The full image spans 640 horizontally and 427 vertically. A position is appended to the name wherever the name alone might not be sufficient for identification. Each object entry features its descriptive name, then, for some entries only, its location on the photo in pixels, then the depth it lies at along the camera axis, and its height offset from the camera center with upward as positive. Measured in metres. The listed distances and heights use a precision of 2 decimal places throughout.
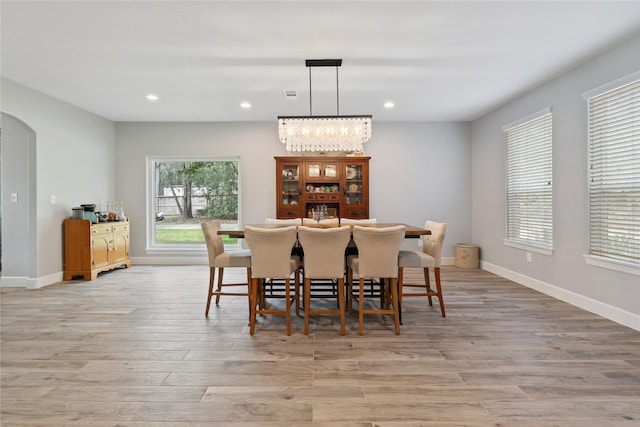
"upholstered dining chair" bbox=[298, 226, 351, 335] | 2.66 -0.35
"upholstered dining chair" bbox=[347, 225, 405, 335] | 2.69 -0.35
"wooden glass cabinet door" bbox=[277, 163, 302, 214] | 5.39 +0.45
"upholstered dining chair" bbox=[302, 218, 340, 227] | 3.62 -0.11
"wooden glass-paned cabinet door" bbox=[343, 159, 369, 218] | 5.42 +0.38
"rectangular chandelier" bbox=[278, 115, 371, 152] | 3.86 +0.96
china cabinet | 5.36 +0.43
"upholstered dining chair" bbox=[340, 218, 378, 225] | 3.86 -0.11
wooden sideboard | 4.65 -0.49
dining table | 3.05 -0.18
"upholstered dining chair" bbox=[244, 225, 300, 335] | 2.72 -0.36
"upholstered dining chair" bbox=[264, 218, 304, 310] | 3.21 -0.32
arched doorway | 4.25 +0.15
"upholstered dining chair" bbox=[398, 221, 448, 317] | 3.06 -0.43
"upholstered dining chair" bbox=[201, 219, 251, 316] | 3.18 -0.42
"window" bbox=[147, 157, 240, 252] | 5.99 +0.26
